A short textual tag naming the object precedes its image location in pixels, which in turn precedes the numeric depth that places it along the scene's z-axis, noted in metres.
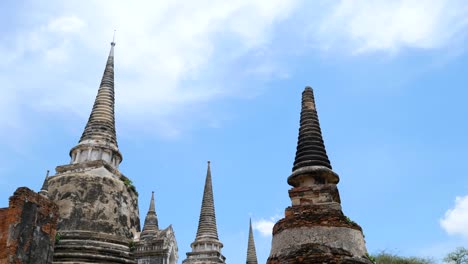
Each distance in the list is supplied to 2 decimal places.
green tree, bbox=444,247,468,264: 35.25
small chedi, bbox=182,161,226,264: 29.88
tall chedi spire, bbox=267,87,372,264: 11.08
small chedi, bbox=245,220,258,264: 36.76
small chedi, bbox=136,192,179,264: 19.47
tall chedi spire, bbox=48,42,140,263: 17.98
